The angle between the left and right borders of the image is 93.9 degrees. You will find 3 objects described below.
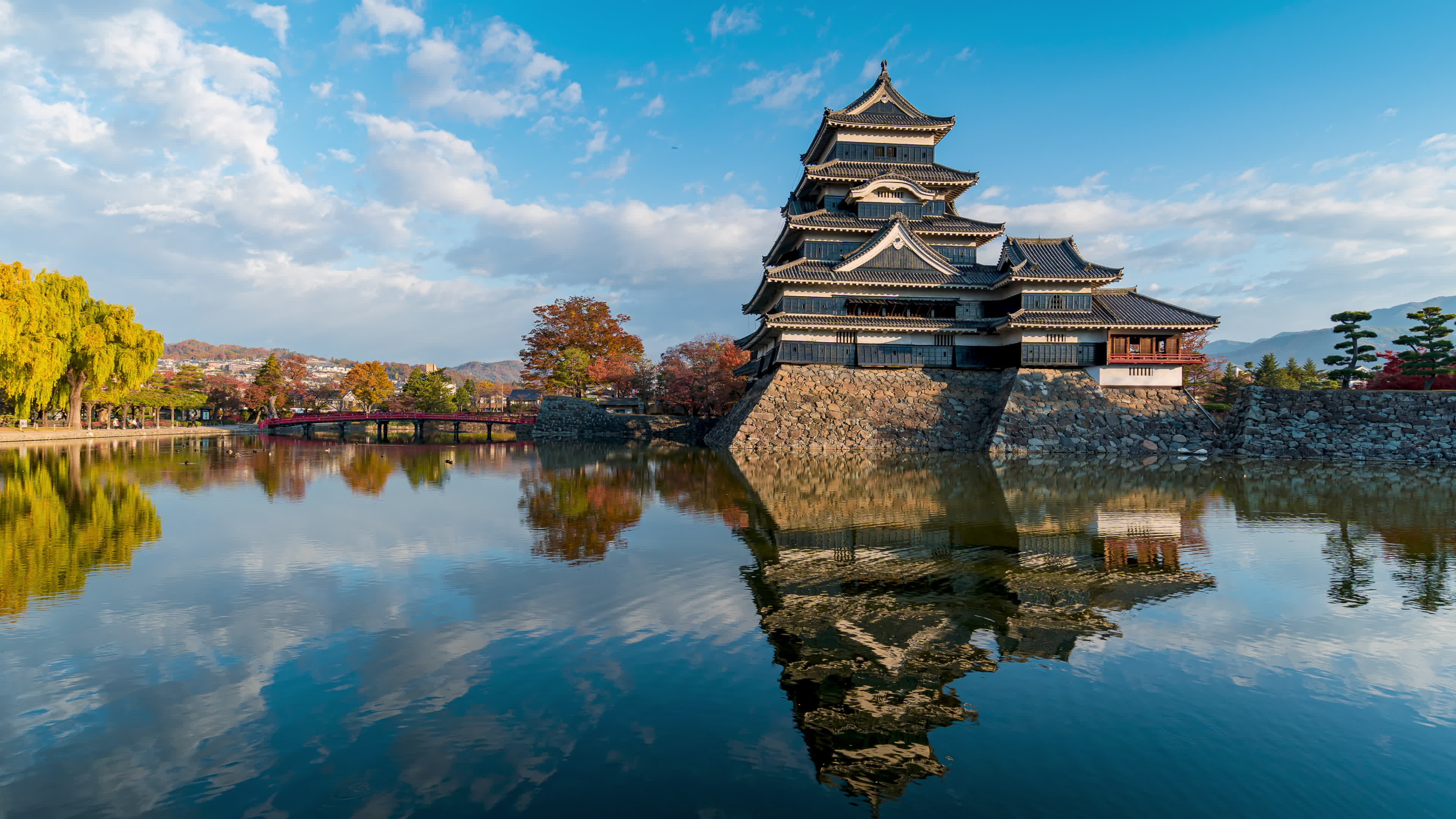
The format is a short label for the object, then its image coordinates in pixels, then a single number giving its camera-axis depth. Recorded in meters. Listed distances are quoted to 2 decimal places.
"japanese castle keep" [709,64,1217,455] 31.88
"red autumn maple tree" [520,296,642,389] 57.00
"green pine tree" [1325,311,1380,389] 34.00
